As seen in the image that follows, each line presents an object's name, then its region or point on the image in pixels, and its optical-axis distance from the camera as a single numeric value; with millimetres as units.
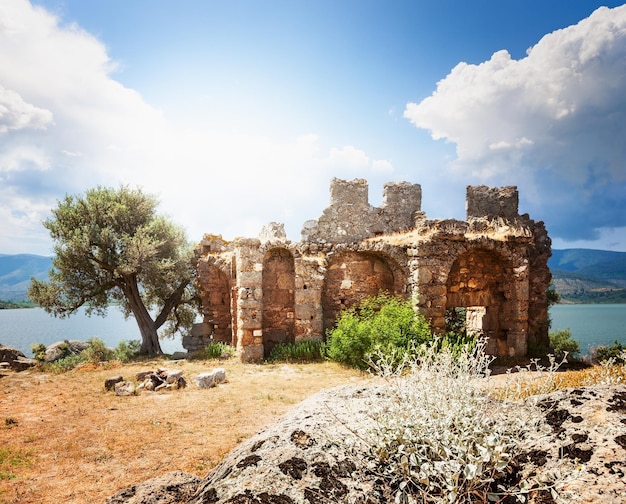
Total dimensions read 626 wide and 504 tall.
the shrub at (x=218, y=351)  13891
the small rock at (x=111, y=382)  9750
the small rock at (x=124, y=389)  9172
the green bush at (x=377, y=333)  10891
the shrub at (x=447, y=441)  1966
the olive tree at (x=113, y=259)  15625
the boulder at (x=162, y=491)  2971
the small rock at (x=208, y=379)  9688
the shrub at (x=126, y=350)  14928
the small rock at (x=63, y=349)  15734
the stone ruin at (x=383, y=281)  12961
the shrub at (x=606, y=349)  17748
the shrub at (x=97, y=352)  14758
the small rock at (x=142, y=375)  10439
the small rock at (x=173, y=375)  9859
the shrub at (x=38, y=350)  15484
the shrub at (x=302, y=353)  12781
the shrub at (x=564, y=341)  25828
